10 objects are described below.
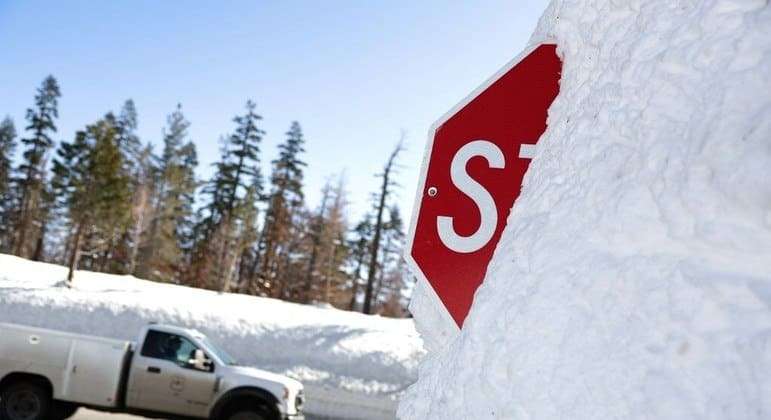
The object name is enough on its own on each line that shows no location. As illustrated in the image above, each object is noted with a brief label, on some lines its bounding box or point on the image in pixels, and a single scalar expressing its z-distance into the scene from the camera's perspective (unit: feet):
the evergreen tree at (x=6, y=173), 149.28
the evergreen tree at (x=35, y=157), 141.18
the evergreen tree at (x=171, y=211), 124.88
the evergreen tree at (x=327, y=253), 135.74
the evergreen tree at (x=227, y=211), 112.78
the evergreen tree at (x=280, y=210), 126.00
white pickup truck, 26.99
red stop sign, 5.90
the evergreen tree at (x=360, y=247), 146.30
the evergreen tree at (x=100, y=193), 83.10
